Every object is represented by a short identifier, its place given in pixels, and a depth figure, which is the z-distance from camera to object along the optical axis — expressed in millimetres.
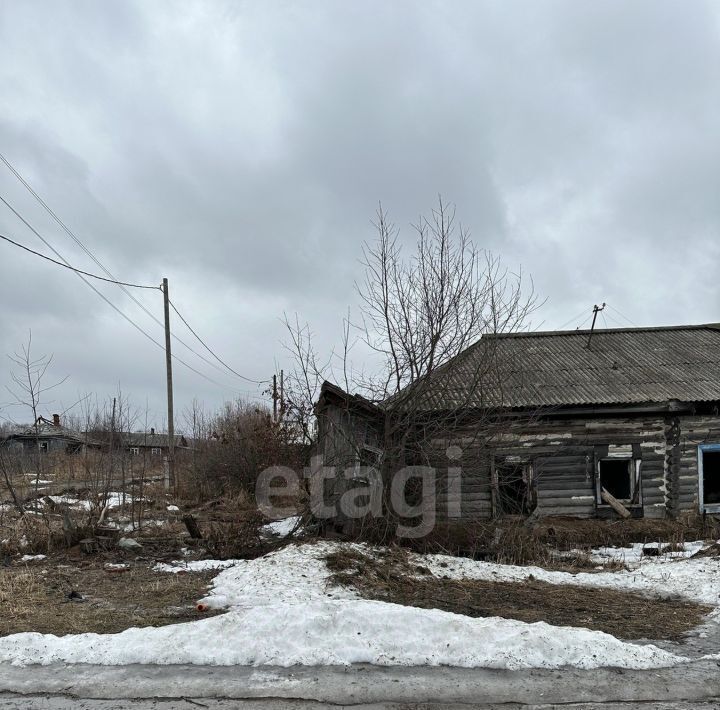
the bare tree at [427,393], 10797
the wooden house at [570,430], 11320
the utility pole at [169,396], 20609
